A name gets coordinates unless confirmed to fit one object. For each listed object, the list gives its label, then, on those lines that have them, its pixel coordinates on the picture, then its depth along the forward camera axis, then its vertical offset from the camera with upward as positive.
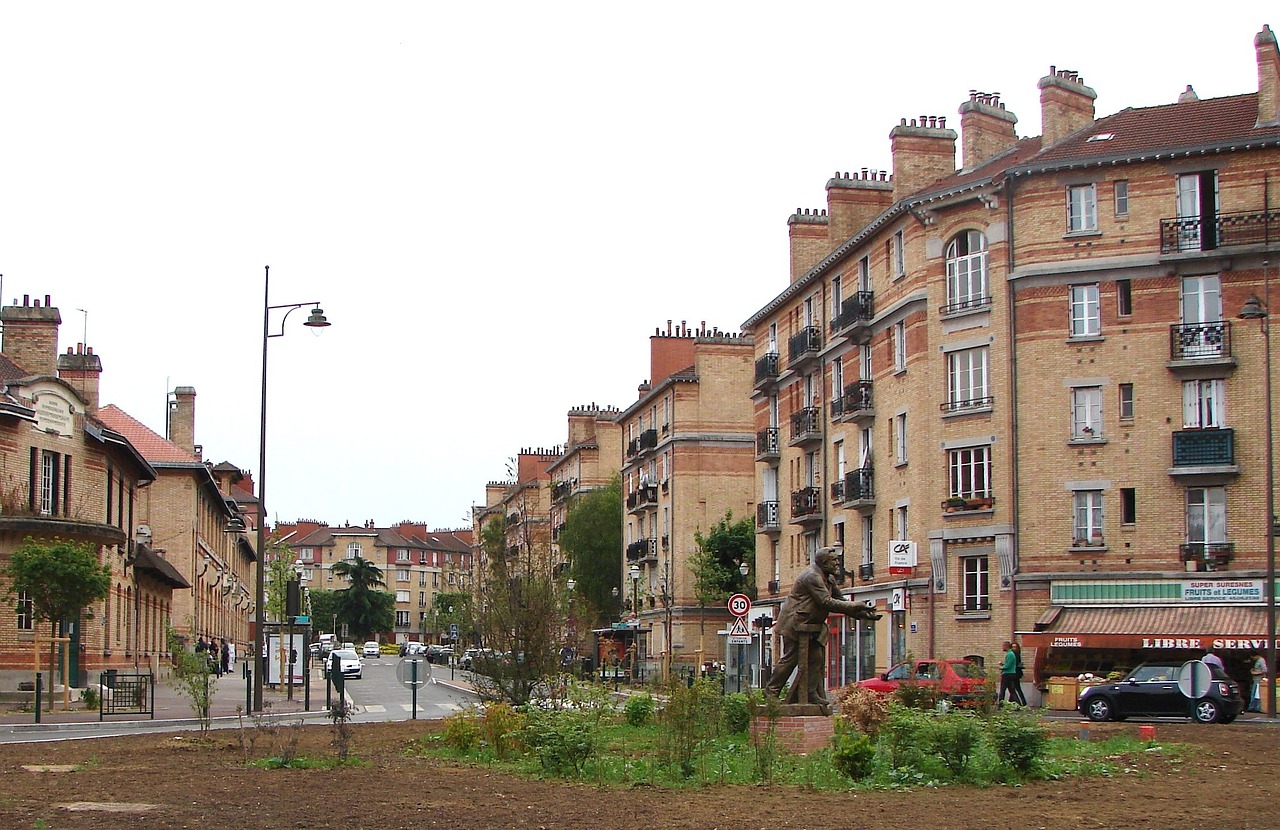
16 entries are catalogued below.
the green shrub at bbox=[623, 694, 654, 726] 25.11 -2.51
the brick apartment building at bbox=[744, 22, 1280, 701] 39.25 +4.31
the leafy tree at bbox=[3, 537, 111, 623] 34.22 -0.44
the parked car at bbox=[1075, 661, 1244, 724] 29.05 -2.76
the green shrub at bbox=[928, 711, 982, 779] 15.71 -1.90
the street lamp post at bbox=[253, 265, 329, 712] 33.09 +1.47
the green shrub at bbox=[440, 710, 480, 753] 20.09 -2.29
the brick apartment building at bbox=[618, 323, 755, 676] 71.12 +4.02
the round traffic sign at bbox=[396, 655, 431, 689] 30.80 -2.32
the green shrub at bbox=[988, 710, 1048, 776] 15.85 -1.92
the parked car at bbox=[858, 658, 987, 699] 29.91 -2.53
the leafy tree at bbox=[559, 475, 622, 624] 87.38 +0.43
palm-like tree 157.75 -4.70
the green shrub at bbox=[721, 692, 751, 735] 21.22 -2.15
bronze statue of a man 19.67 -0.86
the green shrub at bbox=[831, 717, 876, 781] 15.54 -2.03
